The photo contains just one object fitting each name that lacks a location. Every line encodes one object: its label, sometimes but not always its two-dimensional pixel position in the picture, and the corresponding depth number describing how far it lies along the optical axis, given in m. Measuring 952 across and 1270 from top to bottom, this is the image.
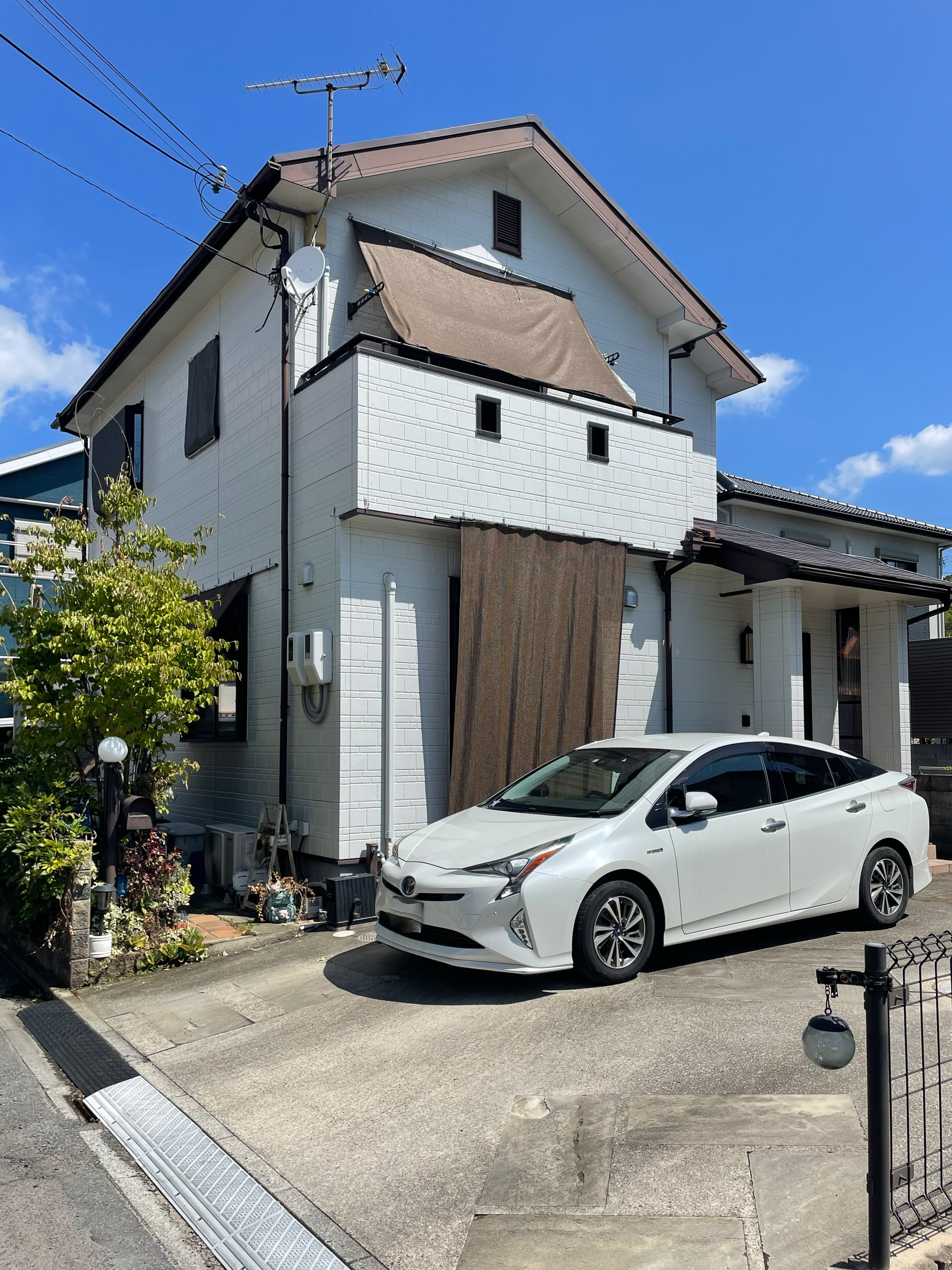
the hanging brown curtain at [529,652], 9.12
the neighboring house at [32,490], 18.59
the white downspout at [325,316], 9.95
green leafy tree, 7.74
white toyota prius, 5.80
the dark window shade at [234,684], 10.65
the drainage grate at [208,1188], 3.42
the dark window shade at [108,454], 14.78
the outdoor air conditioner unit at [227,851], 9.36
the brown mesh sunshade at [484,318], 9.94
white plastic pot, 6.95
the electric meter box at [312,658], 8.69
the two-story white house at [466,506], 9.01
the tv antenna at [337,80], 9.95
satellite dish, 9.42
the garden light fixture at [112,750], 7.35
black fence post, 2.94
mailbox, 7.55
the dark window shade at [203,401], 11.85
